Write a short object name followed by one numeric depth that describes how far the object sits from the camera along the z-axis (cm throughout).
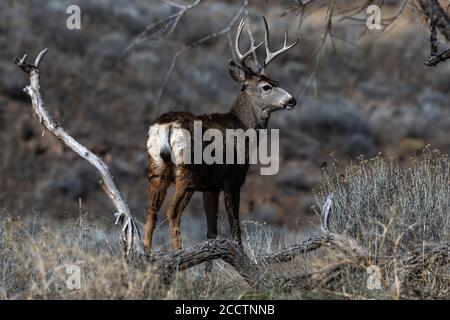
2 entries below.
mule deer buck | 1748
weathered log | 1471
